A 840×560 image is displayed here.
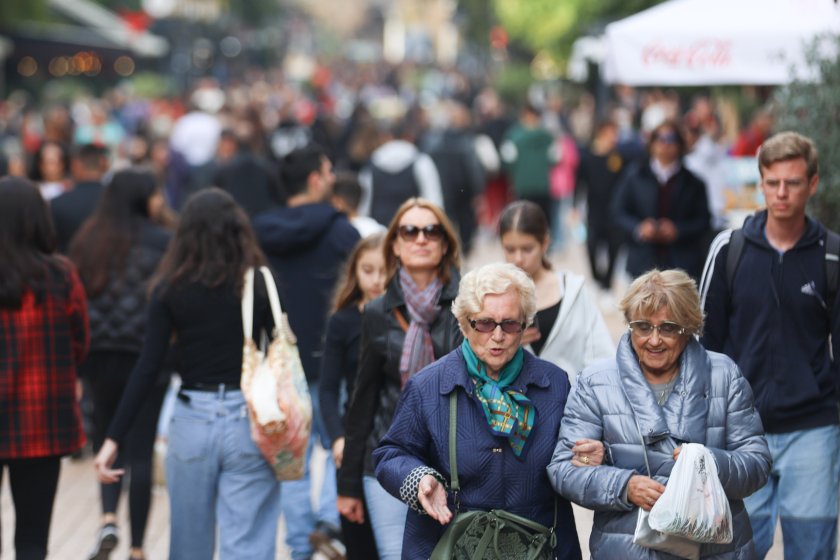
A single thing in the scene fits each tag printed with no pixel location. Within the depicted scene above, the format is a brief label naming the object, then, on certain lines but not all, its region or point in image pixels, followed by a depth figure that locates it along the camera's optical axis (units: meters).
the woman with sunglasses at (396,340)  10.60
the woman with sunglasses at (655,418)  8.59
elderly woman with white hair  8.87
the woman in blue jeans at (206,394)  11.58
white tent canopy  16.61
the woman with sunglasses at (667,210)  20.25
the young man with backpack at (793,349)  10.61
